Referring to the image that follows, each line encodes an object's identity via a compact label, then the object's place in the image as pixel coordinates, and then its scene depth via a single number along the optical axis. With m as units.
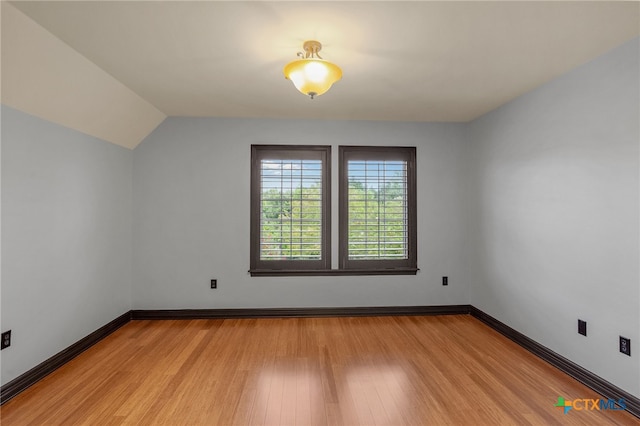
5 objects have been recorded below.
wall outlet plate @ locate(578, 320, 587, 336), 2.45
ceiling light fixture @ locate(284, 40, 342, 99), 2.02
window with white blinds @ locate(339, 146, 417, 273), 4.00
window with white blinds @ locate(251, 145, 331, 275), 3.92
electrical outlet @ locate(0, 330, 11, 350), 2.16
